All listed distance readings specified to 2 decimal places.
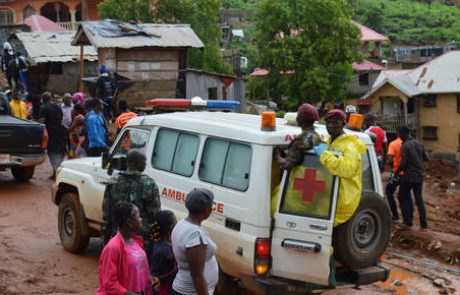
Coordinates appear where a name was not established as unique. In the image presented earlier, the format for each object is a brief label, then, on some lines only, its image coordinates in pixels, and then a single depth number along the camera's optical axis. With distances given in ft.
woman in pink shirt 15.65
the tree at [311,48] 136.26
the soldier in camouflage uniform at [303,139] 20.34
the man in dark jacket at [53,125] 45.39
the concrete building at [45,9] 175.83
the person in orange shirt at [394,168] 39.47
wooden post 73.26
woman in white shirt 15.64
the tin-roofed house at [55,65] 84.79
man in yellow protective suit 19.66
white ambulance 20.54
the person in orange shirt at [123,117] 37.29
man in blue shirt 38.99
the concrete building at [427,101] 149.28
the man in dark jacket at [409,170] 36.91
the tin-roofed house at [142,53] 71.92
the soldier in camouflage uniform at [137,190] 21.26
